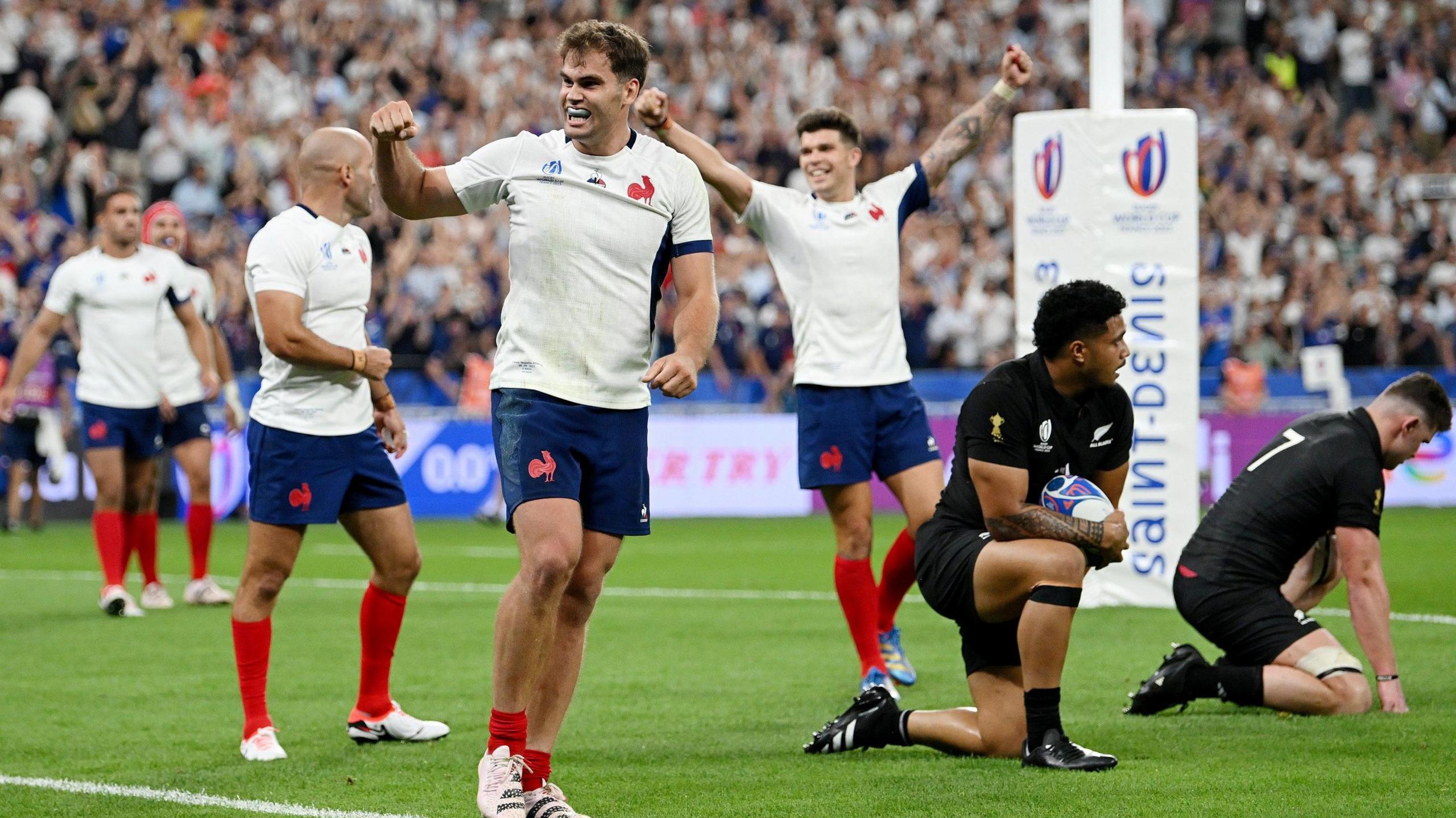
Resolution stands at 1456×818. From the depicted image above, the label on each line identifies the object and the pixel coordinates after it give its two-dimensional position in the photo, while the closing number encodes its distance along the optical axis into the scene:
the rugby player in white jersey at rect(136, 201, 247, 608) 24.16
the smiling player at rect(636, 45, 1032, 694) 16.84
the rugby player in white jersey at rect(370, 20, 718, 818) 10.52
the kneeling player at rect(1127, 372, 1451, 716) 14.22
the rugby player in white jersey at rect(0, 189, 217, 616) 23.20
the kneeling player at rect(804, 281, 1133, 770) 12.10
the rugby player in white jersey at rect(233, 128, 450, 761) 13.48
